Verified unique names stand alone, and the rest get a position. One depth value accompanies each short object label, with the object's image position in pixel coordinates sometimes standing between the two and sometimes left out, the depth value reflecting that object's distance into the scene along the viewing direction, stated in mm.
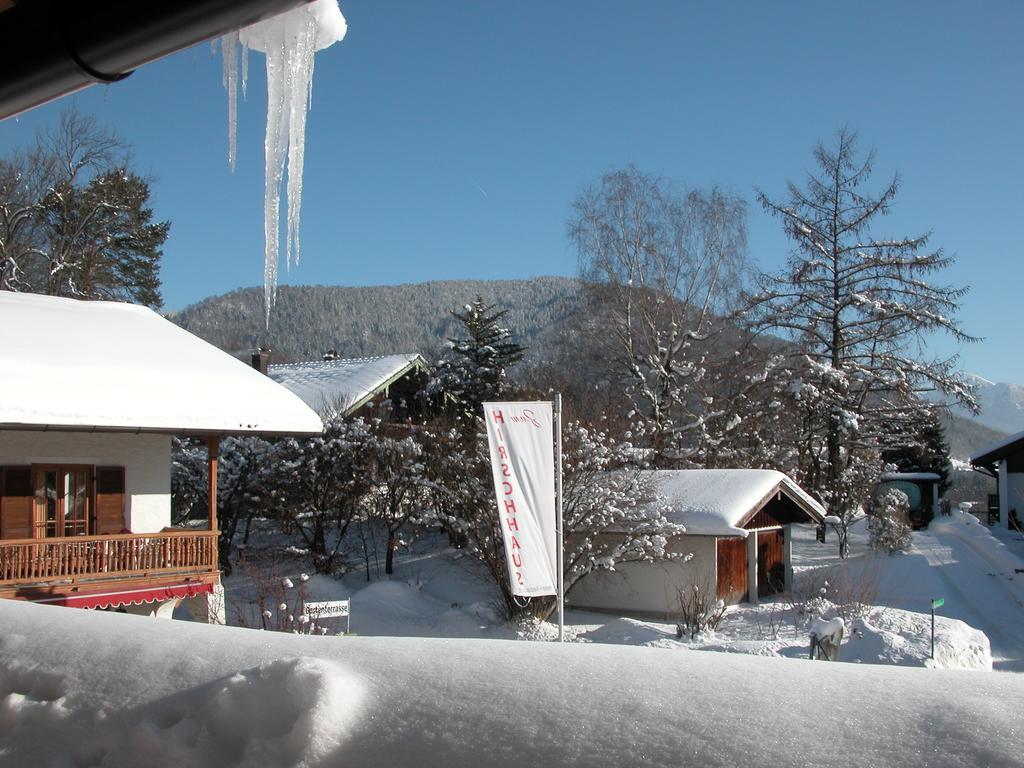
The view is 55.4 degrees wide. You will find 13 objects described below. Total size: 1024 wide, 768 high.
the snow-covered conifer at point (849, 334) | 34625
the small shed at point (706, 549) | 23344
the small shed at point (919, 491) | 48062
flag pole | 12172
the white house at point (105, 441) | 16234
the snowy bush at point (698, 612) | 19094
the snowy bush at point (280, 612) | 13906
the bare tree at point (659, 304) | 35469
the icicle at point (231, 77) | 3260
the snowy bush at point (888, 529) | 31484
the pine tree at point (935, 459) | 52356
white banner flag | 12352
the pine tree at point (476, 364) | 38938
